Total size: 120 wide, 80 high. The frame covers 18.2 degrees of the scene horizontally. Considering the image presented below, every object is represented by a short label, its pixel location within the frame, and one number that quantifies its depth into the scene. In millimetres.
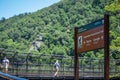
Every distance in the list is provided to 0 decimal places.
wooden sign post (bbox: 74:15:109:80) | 11680
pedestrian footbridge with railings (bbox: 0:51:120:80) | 27516
